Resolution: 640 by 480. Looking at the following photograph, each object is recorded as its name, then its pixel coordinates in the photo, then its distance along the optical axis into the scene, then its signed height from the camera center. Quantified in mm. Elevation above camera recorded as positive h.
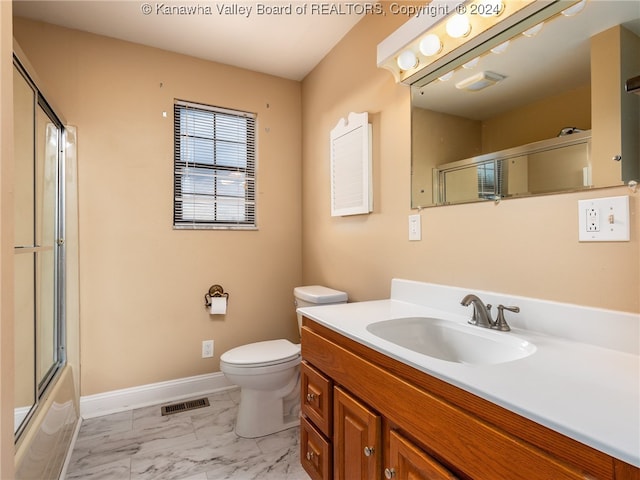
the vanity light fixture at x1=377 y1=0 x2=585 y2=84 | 1104 +804
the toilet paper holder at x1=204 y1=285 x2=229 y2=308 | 2420 -385
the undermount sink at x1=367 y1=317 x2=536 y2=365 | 1009 -347
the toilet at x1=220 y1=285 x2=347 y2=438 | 1829 -802
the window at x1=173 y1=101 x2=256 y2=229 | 2373 +551
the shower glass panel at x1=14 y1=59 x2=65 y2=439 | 1449 -21
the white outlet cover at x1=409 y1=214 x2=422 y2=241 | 1565 +58
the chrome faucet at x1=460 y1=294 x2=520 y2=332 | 1098 -260
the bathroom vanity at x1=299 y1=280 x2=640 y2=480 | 550 -342
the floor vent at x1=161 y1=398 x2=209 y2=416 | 2148 -1096
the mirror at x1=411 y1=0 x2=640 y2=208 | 925 +439
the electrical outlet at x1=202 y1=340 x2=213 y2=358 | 2420 -784
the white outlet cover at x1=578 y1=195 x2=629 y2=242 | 900 +56
